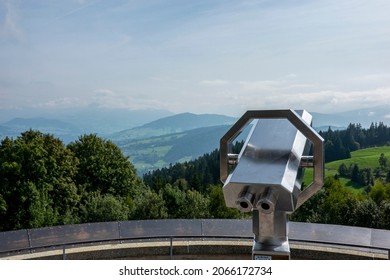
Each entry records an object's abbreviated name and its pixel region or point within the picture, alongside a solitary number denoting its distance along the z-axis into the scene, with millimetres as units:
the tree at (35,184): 32250
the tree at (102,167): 39188
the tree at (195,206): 35688
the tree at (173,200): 38375
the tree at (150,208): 32781
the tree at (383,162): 105075
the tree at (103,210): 31347
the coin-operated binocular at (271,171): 3152
